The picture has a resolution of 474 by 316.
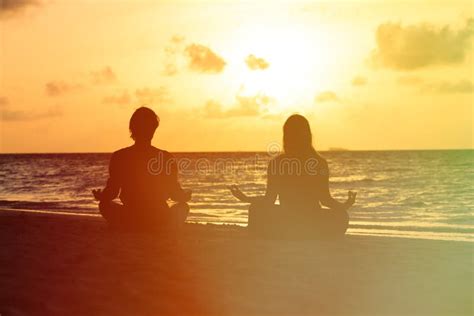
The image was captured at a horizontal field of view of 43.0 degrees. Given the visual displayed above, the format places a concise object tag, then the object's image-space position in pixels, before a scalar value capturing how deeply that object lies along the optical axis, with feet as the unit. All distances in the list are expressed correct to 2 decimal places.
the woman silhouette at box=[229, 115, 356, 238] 29.60
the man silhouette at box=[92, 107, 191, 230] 30.63
